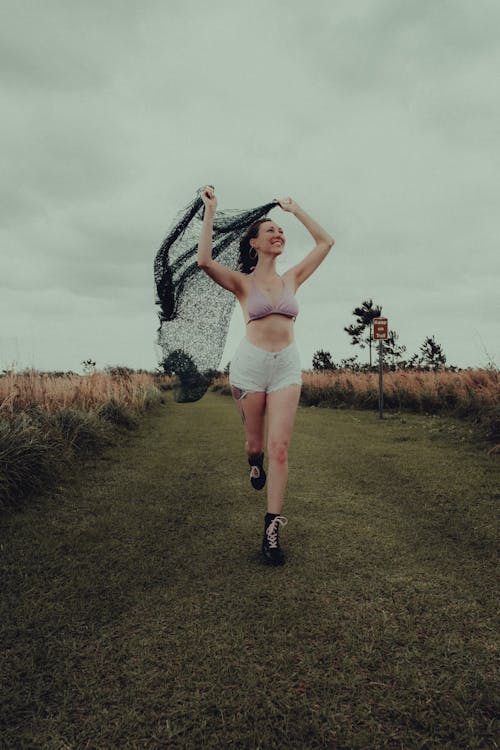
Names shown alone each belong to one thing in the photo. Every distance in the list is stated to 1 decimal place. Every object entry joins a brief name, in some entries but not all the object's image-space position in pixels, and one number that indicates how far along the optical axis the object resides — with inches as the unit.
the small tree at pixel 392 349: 1300.4
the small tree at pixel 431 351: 1151.6
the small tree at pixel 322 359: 1305.1
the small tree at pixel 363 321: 1439.5
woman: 139.3
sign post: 546.3
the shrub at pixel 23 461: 193.3
